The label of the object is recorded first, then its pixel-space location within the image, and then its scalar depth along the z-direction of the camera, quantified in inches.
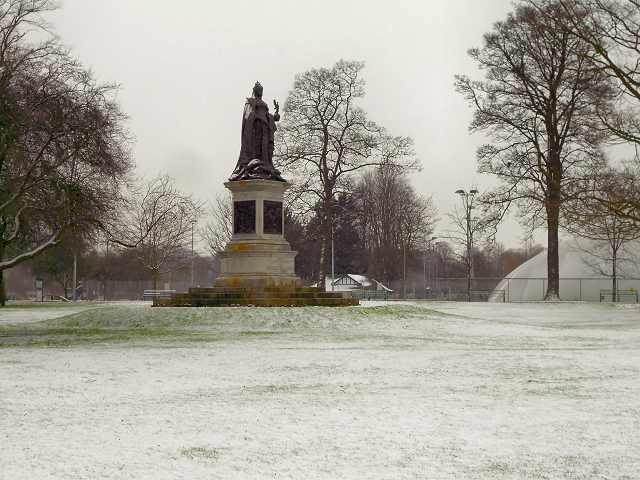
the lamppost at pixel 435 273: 2304.8
